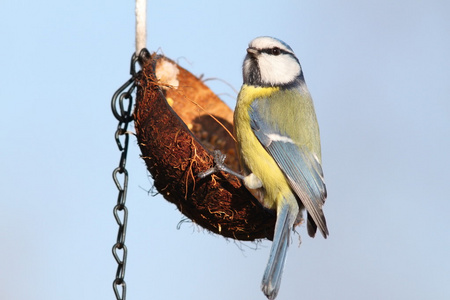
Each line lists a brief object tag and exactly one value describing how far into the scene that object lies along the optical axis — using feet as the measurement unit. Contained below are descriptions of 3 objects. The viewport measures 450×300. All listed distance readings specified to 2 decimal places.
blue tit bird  14.92
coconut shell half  14.88
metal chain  14.62
